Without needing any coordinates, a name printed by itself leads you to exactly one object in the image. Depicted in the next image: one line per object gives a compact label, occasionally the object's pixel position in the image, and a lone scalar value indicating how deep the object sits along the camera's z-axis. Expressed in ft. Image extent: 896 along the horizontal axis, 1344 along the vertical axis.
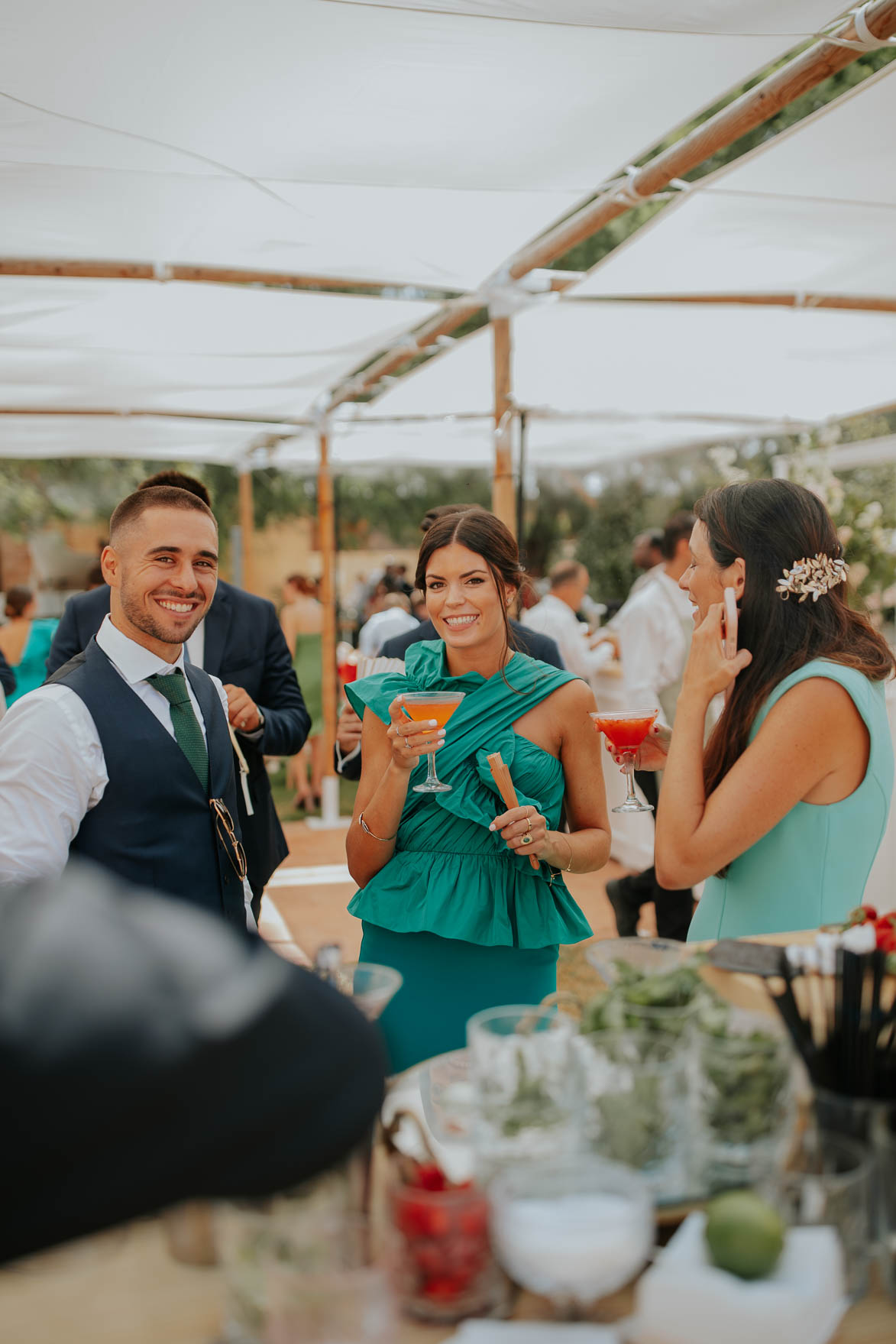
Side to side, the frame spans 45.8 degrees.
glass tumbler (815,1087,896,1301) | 3.51
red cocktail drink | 8.75
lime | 3.31
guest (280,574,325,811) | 33.14
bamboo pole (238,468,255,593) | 37.70
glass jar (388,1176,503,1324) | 3.35
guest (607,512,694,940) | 19.97
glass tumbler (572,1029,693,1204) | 3.77
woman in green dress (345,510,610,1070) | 8.58
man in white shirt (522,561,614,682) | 22.08
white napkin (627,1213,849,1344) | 3.22
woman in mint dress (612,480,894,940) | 7.21
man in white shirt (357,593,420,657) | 24.77
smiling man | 7.35
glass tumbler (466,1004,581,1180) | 3.68
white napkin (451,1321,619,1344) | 3.30
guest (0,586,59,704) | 21.99
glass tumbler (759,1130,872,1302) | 3.50
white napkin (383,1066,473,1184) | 4.34
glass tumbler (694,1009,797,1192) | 3.72
